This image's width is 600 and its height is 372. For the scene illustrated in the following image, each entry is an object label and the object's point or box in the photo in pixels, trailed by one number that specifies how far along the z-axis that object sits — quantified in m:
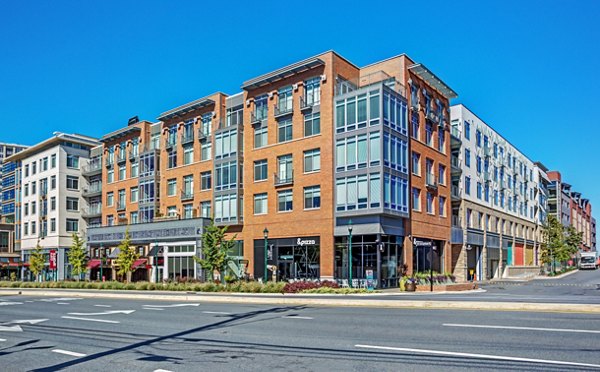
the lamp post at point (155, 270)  54.89
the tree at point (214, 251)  39.38
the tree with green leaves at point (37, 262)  60.50
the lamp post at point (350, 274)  35.71
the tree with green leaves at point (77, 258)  56.41
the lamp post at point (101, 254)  56.36
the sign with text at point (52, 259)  48.27
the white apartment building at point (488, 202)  54.72
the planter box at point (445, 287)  34.59
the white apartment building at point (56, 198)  73.31
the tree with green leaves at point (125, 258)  48.53
